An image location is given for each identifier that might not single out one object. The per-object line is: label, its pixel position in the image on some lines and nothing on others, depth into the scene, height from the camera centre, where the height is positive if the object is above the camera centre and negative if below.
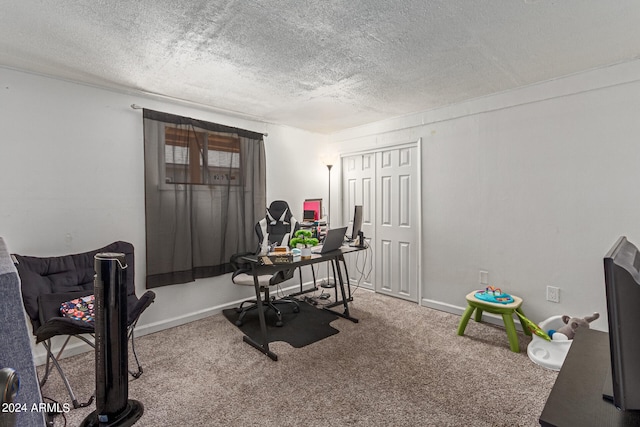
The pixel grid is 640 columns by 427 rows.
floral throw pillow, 2.15 -0.74
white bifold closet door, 3.96 -0.12
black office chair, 3.25 -0.50
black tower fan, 1.04 -0.48
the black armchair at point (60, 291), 1.98 -0.65
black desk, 2.62 -0.56
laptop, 3.06 -0.36
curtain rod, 2.98 +0.97
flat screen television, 0.65 -0.26
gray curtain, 3.11 +0.13
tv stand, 0.72 -0.50
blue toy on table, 2.85 -0.87
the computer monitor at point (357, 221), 3.55 -0.18
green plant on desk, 3.39 -0.38
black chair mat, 2.94 -1.26
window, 3.21 +0.55
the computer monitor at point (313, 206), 4.50 +0.00
